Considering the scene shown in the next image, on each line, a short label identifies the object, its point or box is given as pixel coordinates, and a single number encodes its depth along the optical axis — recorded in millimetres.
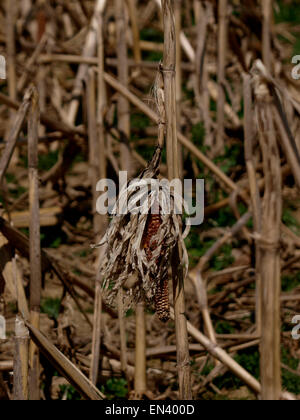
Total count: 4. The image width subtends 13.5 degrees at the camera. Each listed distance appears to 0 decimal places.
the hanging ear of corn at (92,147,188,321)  2490
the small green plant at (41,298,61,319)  5104
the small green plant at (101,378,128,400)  4279
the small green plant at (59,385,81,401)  4201
